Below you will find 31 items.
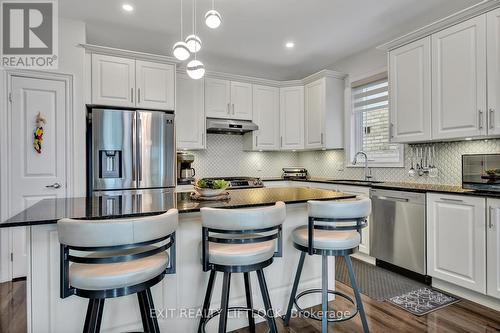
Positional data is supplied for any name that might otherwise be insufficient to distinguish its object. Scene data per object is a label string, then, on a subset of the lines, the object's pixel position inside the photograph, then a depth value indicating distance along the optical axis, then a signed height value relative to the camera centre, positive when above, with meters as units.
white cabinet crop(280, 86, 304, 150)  4.70 +0.82
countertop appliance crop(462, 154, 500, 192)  2.35 -0.06
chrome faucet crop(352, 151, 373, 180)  3.92 -0.08
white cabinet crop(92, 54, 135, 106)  3.32 +1.04
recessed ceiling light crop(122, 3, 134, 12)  2.91 +1.68
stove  4.18 -0.24
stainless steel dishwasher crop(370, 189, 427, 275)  2.76 -0.67
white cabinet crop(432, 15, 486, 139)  2.48 +0.79
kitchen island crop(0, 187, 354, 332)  1.49 -0.64
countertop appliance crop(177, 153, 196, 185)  3.90 -0.03
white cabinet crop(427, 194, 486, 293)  2.32 -0.66
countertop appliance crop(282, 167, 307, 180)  4.94 -0.12
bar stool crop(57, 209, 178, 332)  1.15 -0.40
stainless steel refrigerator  3.22 +0.21
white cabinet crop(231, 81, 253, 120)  4.47 +1.06
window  3.74 +0.61
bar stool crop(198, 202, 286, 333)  1.44 -0.45
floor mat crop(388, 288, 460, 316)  2.28 -1.16
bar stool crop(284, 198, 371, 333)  1.71 -0.46
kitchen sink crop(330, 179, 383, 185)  3.51 -0.21
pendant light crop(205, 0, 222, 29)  1.96 +1.04
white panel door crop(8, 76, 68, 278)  2.99 +0.20
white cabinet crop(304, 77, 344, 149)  4.27 +0.82
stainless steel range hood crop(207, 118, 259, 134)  4.20 +0.62
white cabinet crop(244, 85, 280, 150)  4.64 +0.79
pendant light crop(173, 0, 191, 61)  2.04 +0.85
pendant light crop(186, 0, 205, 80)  2.17 +0.75
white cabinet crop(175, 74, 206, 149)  4.05 +0.78
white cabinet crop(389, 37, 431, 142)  2.90 +0.80
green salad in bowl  2.02 -0.15
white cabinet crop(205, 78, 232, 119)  4.28 +1.06
